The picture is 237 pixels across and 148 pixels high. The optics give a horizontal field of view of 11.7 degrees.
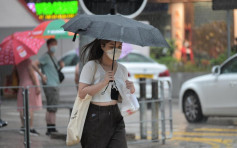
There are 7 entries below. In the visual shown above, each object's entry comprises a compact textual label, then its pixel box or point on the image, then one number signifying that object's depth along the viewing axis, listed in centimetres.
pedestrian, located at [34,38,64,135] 2105
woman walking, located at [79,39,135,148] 1025
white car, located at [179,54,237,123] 2274
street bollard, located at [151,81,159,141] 1826
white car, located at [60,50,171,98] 2846
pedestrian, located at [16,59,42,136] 1989
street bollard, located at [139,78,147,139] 1882
